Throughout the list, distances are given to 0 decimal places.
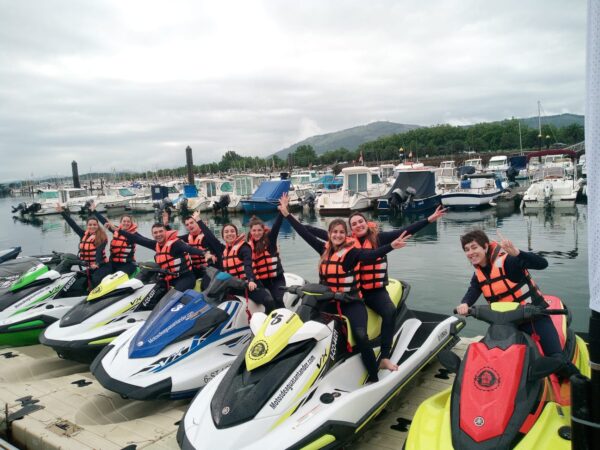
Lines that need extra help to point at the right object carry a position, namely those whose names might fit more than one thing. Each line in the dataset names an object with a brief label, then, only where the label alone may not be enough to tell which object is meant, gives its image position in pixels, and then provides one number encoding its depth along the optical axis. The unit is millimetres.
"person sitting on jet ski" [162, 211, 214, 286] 6727
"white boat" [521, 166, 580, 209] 25000
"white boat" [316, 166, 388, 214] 29378
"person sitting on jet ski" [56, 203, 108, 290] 7355
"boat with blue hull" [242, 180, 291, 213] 33719
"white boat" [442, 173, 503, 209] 27203
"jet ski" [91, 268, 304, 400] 4141
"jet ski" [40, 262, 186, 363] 5090
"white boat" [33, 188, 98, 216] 44175
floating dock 3889
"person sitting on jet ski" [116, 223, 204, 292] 5941
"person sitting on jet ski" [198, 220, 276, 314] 5066
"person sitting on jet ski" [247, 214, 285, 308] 5730
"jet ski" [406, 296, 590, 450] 2645
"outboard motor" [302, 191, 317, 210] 35000
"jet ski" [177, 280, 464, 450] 3164
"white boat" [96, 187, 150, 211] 44381
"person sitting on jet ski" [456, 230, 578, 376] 3488
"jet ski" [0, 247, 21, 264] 9047
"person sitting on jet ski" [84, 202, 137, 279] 7223
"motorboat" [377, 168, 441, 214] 27938
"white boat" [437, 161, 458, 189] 34656
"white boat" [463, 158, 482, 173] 52781
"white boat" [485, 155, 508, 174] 48875
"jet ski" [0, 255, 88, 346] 6172
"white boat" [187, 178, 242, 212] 37312
